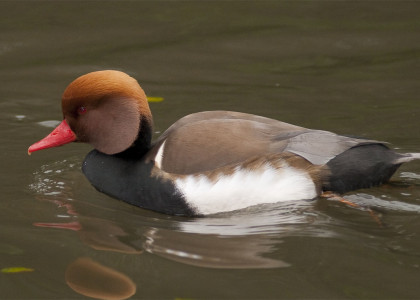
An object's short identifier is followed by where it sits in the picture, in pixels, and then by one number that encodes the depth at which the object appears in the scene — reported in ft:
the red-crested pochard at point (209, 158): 34.71
